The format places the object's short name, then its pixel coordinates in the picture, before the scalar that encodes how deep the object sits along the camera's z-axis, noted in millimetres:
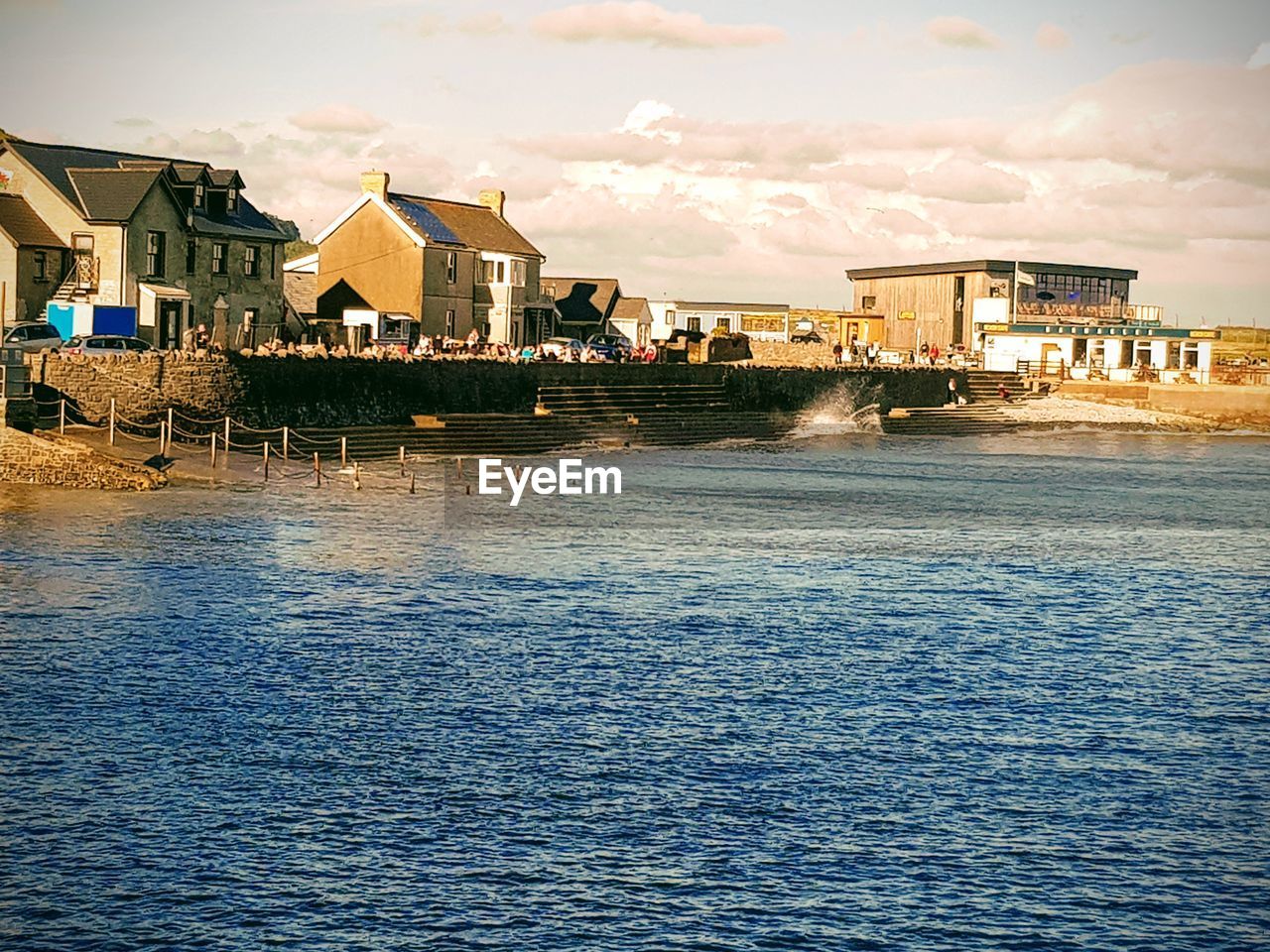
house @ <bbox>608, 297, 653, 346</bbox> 128875
